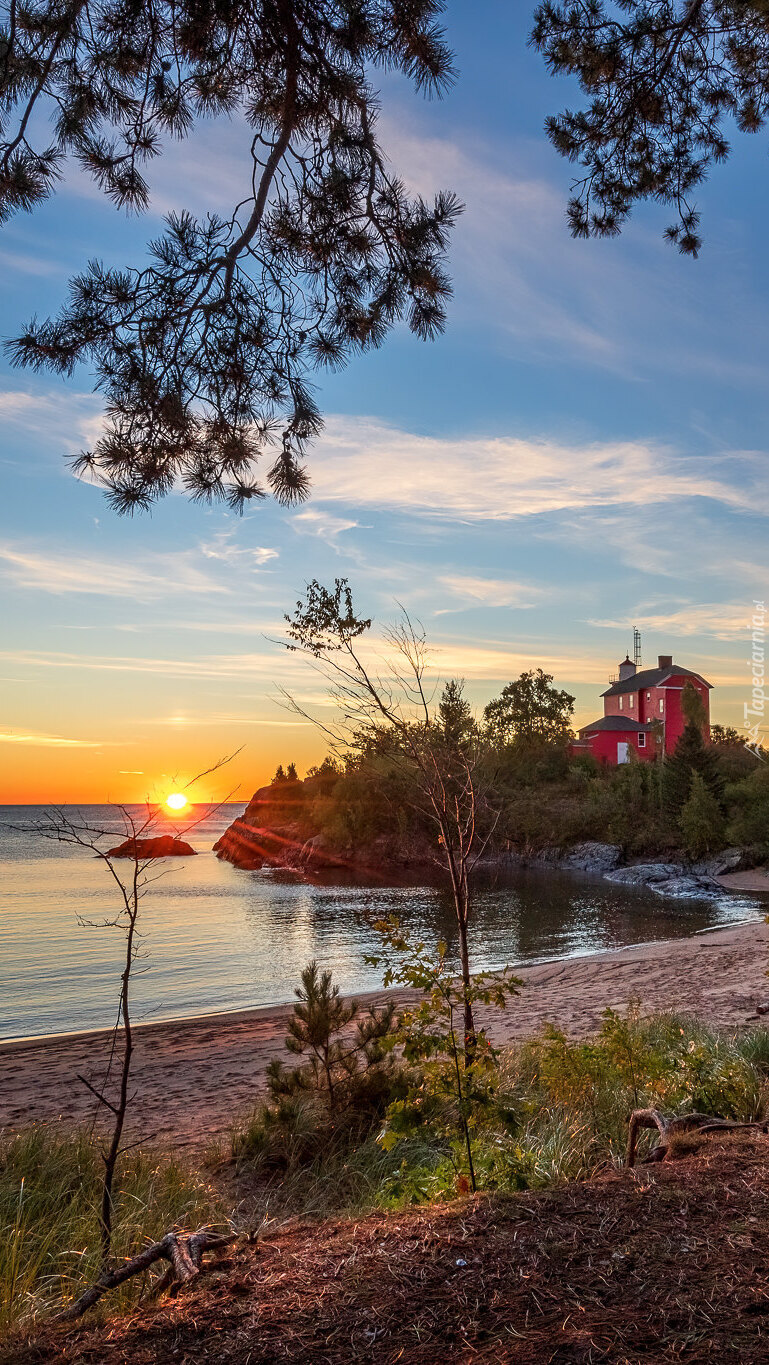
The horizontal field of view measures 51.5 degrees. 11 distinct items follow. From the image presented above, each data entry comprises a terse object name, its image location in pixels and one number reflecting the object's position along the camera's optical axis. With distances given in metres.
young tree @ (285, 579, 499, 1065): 5.25
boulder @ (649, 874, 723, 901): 33.19
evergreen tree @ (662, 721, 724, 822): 42.38
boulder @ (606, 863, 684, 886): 37.91
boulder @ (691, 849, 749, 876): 37.84
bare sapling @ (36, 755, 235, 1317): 2.43
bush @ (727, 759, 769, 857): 37.50
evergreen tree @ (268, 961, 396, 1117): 6.46
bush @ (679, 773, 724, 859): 40.00
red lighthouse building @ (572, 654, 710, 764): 53.47
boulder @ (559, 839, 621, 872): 44.12
